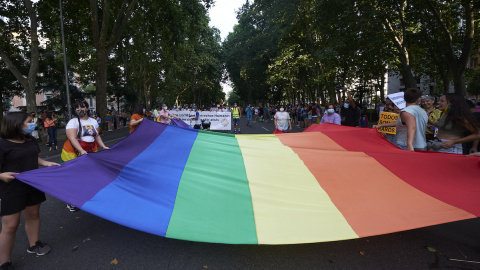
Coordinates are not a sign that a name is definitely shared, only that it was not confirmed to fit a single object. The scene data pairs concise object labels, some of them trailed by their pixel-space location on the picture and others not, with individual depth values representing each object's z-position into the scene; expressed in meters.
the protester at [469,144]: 5.42
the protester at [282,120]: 9.80
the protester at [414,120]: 3.98
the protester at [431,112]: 5.68
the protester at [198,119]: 17.93
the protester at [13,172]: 3.03
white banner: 18.86
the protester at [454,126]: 4.22
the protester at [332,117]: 8.41
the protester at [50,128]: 12.30
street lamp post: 17.50
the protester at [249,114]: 23.62
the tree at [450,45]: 13.88
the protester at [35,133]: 14.11
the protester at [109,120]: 24.58
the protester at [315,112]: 19.45
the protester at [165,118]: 8.73
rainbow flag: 2.98
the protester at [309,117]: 20.41
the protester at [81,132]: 4.40
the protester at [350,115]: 9.31
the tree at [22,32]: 15.19
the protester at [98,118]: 21.02
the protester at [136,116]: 6.09
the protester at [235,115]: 18.50
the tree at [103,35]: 18.75
